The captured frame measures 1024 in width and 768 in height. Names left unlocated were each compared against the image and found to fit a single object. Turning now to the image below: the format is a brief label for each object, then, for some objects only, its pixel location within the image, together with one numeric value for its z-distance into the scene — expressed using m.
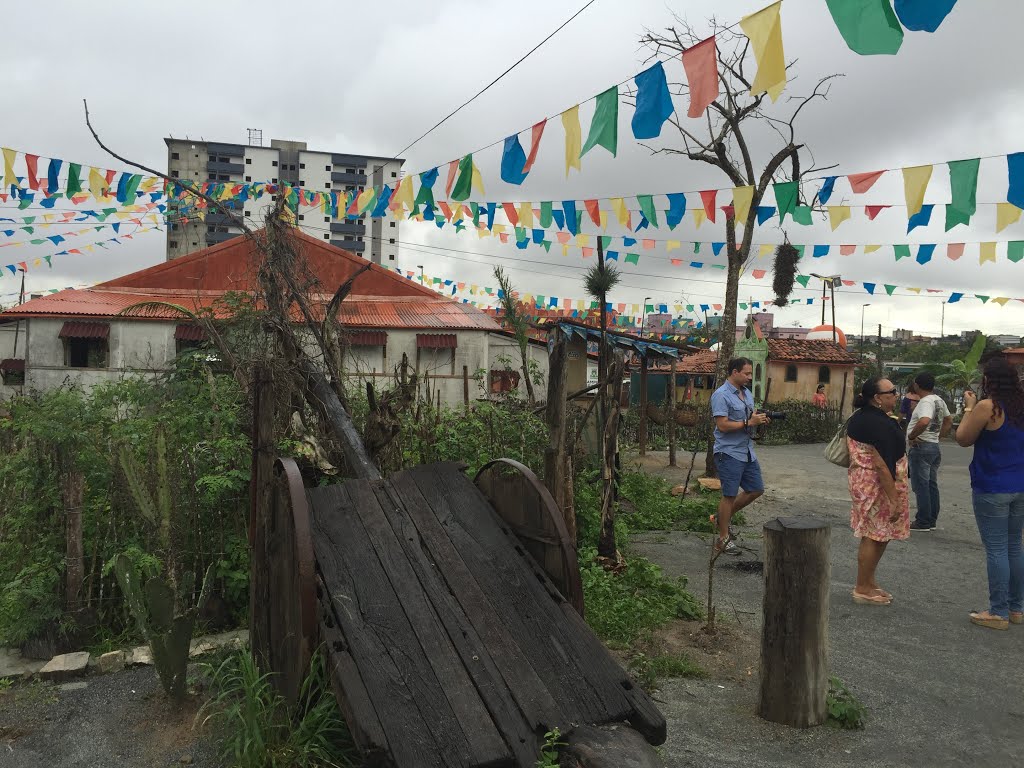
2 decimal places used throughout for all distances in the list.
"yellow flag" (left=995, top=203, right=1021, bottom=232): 7.79
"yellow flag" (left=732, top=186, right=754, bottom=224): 7.41
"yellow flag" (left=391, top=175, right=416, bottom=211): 9.27
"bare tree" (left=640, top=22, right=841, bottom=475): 11.08
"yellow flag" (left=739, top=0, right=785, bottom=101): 4.75
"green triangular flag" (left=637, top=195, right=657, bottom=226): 8.94
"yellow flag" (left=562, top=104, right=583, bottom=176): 6.50
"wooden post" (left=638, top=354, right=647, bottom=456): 14.30
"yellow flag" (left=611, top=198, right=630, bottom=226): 9.36
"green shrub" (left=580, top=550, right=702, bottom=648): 4.52
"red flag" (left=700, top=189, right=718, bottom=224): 8.70
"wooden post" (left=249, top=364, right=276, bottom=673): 3.41
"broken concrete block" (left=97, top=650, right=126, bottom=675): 4.25
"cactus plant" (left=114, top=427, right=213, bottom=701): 3.68
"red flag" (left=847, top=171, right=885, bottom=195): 7.80
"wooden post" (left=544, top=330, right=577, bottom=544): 5.11
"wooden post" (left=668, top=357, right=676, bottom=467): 13.00
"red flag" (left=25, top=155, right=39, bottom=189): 10.65
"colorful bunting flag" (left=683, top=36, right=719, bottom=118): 5.32
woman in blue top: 4.43
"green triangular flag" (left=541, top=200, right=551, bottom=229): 10.15
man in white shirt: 7.10
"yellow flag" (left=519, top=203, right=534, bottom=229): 10.24
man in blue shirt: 5.75
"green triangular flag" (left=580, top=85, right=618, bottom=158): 6.09
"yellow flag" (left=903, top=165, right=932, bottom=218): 6.82
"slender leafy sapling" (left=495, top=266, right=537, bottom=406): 7.98
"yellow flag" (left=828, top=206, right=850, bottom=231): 8.82
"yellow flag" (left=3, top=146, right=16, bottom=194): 10.05
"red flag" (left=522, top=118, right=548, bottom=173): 7.07
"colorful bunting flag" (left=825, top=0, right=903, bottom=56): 4.11
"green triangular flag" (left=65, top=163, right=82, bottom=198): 11.06
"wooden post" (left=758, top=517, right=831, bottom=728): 3.28
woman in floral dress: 4.85
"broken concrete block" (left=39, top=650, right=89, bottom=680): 4.16
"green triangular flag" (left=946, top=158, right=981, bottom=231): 6.50
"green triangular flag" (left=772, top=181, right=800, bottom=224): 7.77
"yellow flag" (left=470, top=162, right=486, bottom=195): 8.36
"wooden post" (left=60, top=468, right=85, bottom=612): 4.60
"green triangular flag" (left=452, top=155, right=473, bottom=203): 8.27
